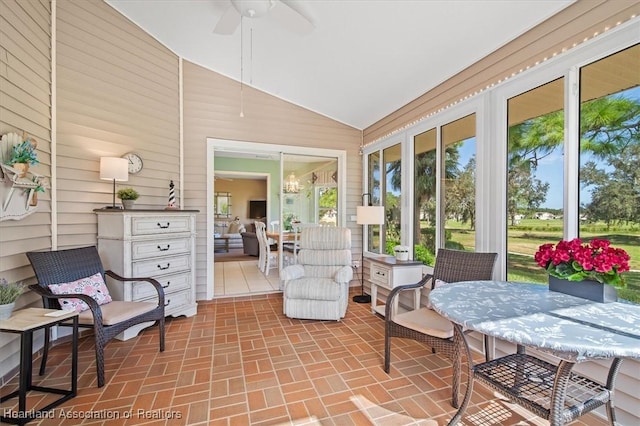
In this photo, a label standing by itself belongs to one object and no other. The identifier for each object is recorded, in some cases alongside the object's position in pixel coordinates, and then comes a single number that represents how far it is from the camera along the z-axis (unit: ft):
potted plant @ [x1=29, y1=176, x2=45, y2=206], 8.11
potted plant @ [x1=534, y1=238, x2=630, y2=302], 5.40
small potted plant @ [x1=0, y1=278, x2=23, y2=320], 6.22
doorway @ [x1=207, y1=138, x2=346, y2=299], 14.57
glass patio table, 4.00
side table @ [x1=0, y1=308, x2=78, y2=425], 5.88
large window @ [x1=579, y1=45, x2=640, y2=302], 6.10
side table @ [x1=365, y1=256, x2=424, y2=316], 11.47
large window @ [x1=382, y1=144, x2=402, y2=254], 14.25
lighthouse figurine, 12.13
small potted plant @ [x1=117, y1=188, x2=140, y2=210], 10.40
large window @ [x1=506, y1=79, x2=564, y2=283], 7.55
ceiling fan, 7.92
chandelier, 16.78
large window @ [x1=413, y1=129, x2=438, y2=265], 11.89
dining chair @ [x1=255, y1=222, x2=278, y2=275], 19.66
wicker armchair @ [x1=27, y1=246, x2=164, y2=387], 7.38
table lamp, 10.03
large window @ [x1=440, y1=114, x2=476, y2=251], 10.00
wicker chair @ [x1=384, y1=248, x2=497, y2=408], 6.91
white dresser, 9.95
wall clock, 11.57
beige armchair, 11.43
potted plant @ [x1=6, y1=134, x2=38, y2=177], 7.48
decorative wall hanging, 7.31
